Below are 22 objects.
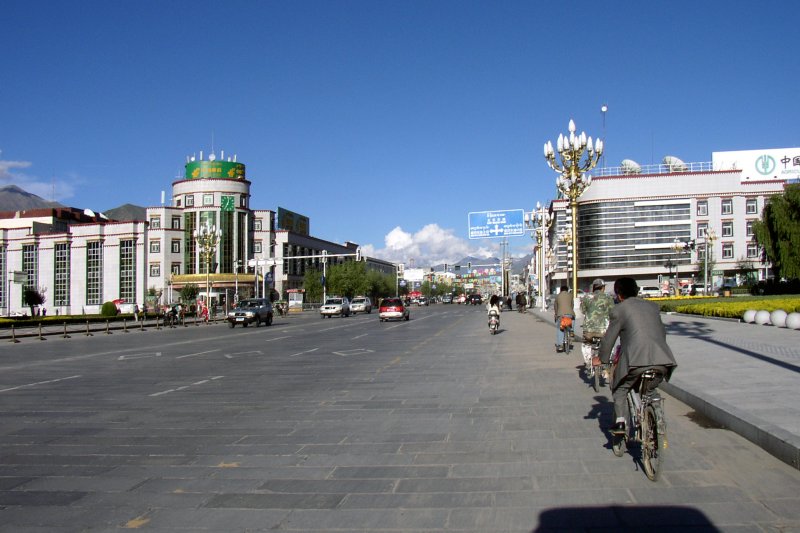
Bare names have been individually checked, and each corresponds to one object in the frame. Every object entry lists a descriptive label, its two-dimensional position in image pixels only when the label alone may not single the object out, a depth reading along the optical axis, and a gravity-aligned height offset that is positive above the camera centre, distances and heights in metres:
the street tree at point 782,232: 44.41 +3.09
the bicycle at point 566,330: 17.86 -1.30
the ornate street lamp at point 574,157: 26.92 +4.86
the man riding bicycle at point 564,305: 17.56 -0.62
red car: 45.59 -1.86
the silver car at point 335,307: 61.09 -2.25
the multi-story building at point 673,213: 94.81 +9.46
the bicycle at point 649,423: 5.82 -1.24
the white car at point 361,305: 73.19 -2.48
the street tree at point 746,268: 71.14 +1.31
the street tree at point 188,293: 77.19 -1.14
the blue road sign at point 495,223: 49.81 +4.15
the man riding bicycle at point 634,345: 6.05 -0.58
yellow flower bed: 25.92 -1.12
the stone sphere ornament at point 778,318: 23.39 -1.32
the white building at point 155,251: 88.06 +4.22
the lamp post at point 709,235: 63.75 +4.14
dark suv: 42.31 -1.87
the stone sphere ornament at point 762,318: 25.23 -1.41
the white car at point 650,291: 69.41 -1.29
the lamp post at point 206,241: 59.06 +3.59
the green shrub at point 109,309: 58.72 -2.18
